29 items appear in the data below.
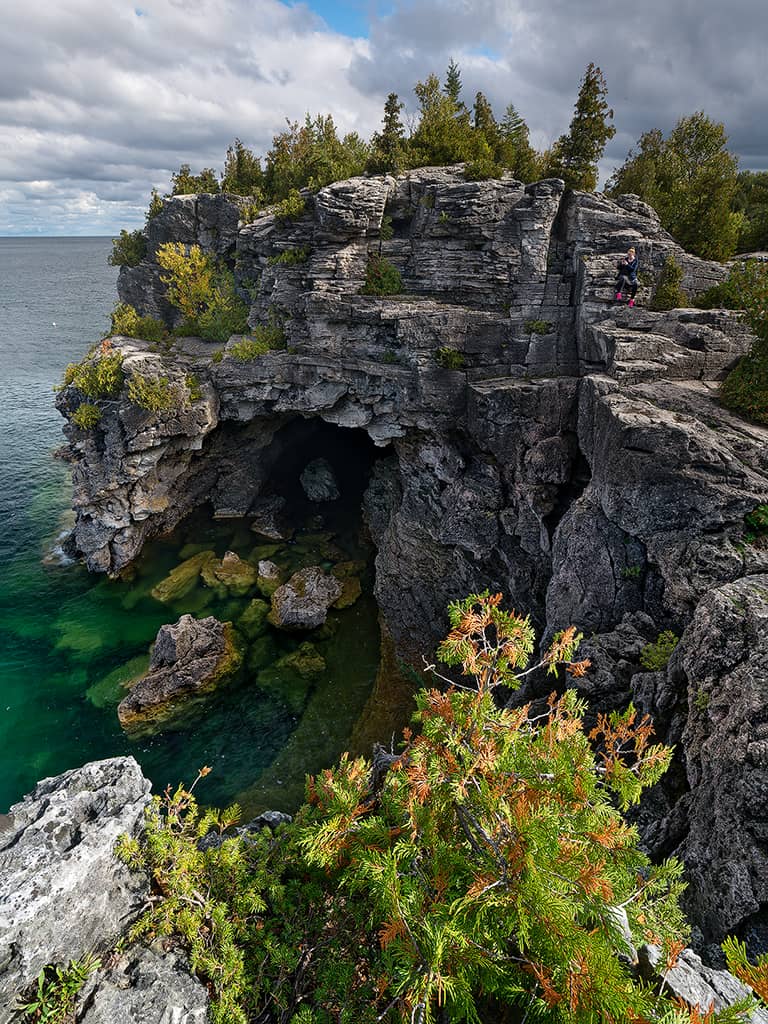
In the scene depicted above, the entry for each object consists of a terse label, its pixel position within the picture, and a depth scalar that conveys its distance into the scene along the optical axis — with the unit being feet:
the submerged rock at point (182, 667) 70.22
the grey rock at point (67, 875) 19.45
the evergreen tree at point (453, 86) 96.17
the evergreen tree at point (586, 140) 74.08
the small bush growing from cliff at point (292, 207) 85.66
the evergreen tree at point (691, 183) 71.41
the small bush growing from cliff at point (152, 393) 88.07
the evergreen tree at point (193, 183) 105.60
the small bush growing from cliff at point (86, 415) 91.25
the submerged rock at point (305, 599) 83.25
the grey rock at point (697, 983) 17.49
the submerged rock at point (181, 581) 91.62
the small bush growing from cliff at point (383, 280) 83.46
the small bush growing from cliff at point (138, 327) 106.11
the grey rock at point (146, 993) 19.79
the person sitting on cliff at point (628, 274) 63.36
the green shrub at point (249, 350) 92.79
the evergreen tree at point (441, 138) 85.66
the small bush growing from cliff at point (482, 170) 76.59
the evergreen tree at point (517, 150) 77.87
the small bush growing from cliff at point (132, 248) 115.14
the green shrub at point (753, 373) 47.67
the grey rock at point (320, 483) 119.03
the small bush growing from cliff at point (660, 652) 38.37
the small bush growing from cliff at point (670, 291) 63.98
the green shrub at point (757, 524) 39.14
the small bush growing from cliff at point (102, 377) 89.66
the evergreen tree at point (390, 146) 84.48
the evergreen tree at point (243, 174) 100.94
